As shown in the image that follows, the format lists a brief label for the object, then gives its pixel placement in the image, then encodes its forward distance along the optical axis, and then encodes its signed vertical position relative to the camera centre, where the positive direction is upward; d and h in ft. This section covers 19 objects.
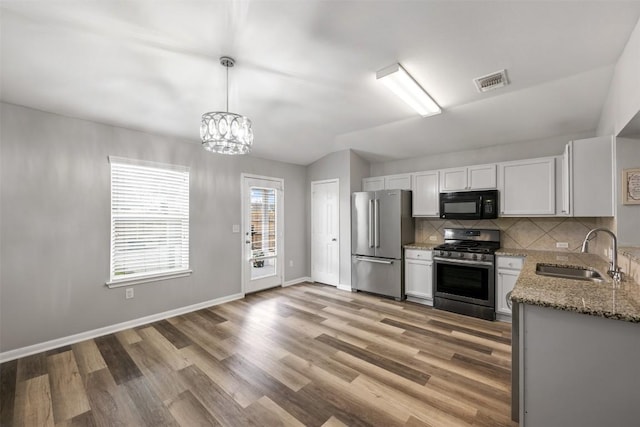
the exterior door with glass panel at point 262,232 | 15.11 -1.06
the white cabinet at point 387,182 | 14.79 +1.91
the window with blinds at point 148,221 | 10.80 -0.25
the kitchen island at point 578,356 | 4.20 -2.40
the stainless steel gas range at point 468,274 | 11.39 -2.67
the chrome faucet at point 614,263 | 6.06 -1.14
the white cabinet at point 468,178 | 12.25 +1.79
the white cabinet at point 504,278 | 10.96 -2.68
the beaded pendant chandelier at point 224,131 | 6.95 +2.23
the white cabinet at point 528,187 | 10.85 +1.21
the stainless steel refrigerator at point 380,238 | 14.01 -1.31
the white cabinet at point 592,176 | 8.17 +1.24
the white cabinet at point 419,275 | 13.17 -3.08
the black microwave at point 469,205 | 12.05 +0.49
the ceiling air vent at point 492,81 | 8.13 +4.31
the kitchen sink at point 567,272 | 7.61 -1.75
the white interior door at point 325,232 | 16.66 -1.11
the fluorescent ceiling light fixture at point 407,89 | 7.89 +4.22
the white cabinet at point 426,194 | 13.79 +1.10
